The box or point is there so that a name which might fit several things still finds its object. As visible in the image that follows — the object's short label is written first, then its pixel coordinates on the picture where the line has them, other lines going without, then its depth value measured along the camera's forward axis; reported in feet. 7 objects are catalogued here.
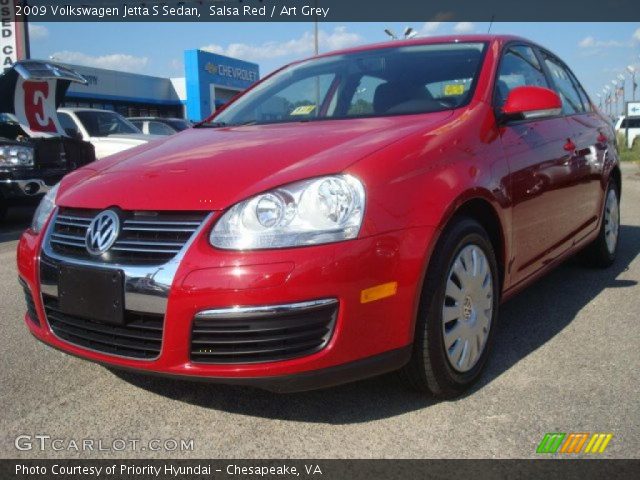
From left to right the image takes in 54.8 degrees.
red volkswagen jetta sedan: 6.79
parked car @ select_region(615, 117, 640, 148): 103.47
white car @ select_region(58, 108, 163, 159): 32.83
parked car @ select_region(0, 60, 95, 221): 24.59
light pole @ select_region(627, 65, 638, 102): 179.16
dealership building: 93.45
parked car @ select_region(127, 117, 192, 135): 45.64
